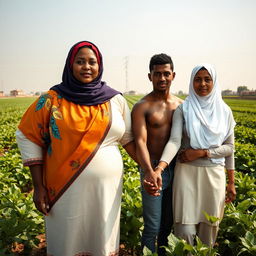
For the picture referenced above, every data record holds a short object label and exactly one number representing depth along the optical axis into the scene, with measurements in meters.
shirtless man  2.22
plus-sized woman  1.95
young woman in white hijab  2.20
